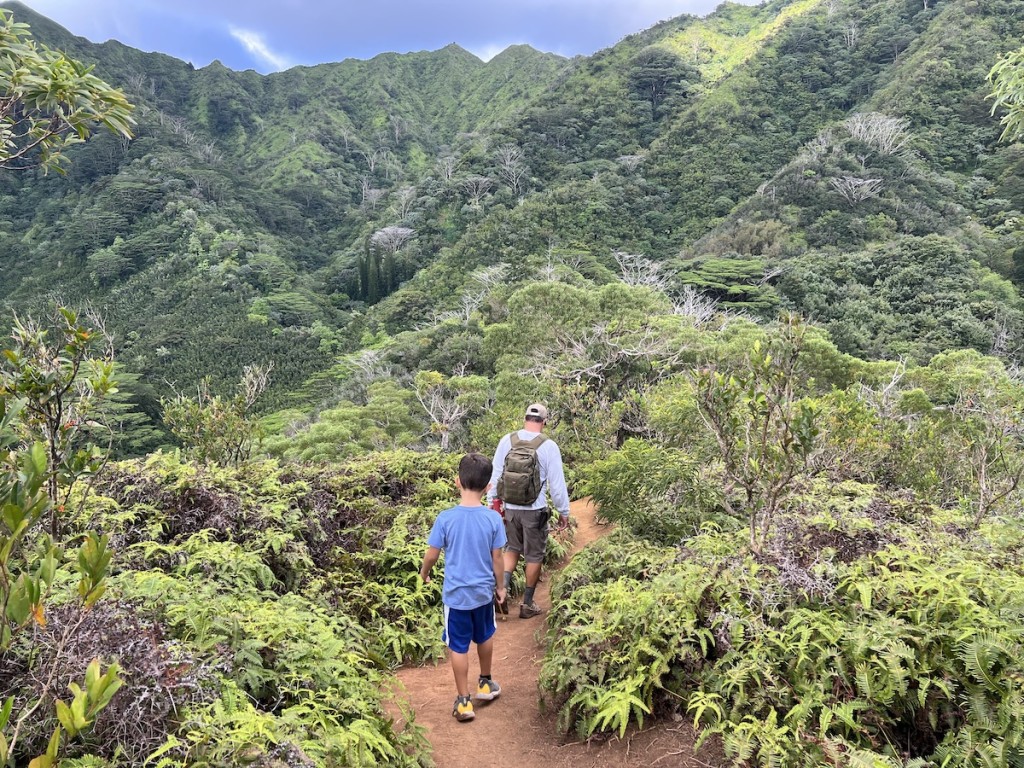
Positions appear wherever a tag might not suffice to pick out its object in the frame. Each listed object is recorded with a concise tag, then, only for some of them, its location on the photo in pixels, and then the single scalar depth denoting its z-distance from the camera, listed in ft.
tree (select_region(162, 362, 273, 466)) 22.68
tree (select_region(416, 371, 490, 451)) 58.59
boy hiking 11.35
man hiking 14.97
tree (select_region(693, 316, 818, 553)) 12.56
